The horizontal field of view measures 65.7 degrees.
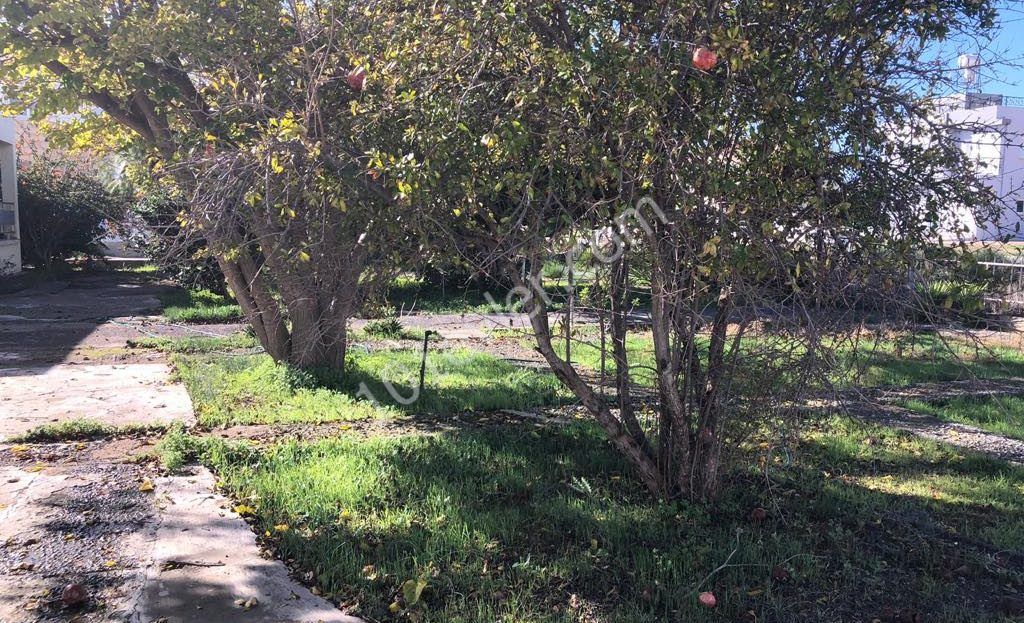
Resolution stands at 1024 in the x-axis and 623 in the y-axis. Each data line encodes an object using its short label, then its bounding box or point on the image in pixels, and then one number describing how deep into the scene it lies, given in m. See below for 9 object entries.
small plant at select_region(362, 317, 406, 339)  13.17
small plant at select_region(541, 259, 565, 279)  4.42
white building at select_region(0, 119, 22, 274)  23.58
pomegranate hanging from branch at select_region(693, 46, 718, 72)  3.53
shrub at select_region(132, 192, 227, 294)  17.33
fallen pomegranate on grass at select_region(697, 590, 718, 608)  3.55
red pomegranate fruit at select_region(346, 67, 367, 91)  4.23
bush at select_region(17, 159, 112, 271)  25.02
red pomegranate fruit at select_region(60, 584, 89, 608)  3.59
